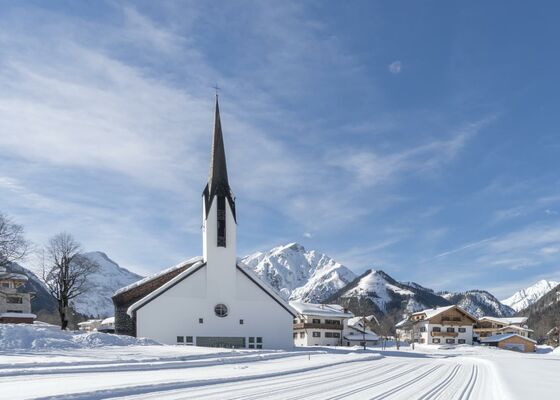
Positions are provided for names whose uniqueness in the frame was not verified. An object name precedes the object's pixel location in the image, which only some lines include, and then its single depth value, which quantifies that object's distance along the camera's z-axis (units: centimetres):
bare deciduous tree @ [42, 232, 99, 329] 4809
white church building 3925
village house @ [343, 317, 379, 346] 8081
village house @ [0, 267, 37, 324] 6391
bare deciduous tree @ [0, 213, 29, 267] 4312
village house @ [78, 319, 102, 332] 11663
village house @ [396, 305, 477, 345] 8669
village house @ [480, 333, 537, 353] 8408
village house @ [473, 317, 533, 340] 10834
